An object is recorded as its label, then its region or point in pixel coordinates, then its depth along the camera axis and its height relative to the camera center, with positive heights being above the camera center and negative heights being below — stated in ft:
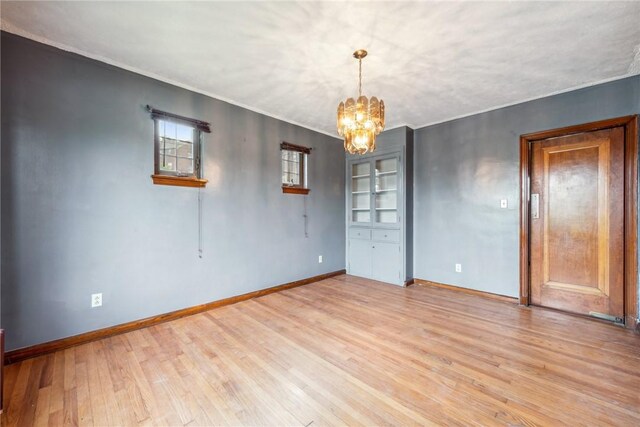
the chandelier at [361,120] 7.08 +2.56
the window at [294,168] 12.70 +2.27
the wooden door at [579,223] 8.73 -0.34
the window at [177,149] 8.73 +2.24
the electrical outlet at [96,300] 7.51 -2.53
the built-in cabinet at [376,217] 13.32 -0.22
